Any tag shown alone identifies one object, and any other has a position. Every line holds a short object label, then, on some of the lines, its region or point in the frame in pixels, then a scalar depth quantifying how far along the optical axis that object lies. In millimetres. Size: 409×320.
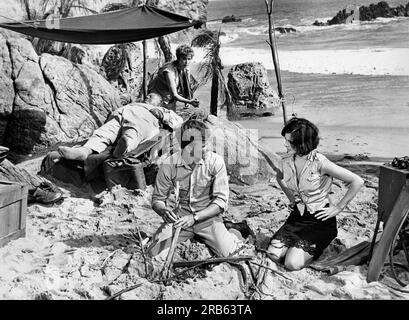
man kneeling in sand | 3584
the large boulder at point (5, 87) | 7145
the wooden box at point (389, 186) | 3332
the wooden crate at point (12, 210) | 3750
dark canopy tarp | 6047
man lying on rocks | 5277
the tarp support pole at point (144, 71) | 8936
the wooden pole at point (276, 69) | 6688
